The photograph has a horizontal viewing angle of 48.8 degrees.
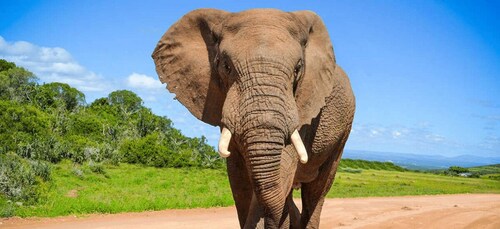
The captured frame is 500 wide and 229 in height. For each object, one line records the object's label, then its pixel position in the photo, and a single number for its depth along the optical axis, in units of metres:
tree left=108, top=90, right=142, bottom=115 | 47.69
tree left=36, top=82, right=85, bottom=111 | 39.41
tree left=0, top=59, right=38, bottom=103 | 36.69
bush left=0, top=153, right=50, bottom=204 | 14.51
